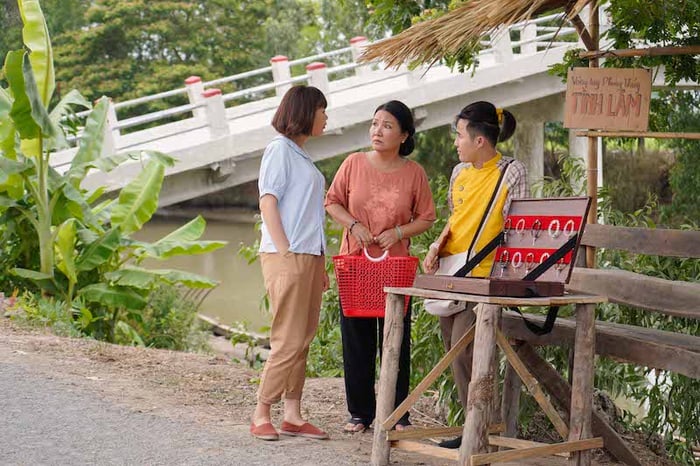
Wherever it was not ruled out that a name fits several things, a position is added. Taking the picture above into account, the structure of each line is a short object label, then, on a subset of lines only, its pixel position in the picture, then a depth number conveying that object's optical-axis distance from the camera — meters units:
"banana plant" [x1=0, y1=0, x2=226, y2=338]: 10.40
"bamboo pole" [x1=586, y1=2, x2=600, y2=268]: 6.43
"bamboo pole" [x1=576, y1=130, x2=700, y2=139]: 6.15
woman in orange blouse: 5.75
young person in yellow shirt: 5.34
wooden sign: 6.18
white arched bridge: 17.59
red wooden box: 4.77
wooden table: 4.70
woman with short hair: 5.58
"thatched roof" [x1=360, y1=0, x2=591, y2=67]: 5.46
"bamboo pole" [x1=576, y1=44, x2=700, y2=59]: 6.13
